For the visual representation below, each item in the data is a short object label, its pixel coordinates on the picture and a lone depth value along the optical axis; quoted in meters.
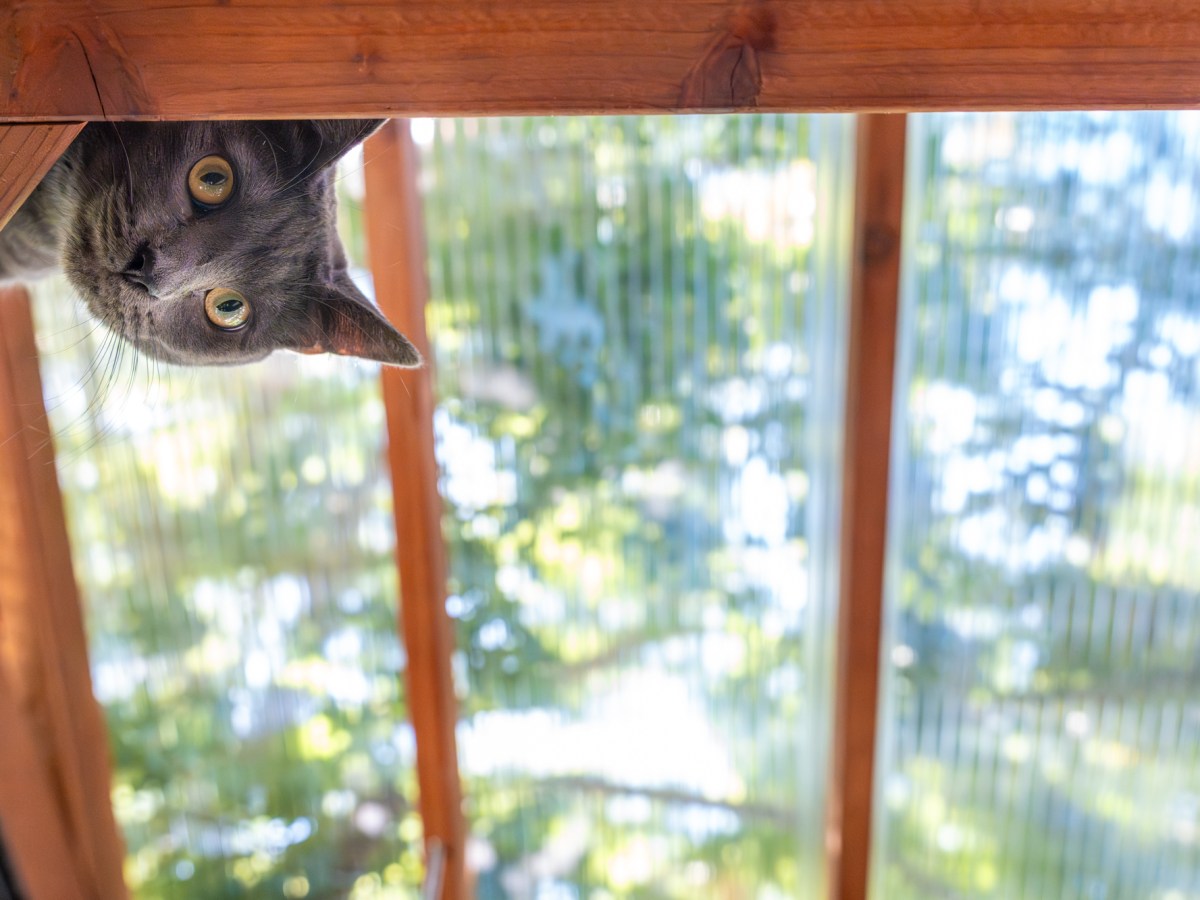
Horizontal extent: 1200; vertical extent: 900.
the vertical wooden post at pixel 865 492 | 1.60
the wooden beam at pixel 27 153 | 0.68
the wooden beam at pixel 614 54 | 0.64
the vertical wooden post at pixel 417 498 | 1.75
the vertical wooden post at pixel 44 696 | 1.69
